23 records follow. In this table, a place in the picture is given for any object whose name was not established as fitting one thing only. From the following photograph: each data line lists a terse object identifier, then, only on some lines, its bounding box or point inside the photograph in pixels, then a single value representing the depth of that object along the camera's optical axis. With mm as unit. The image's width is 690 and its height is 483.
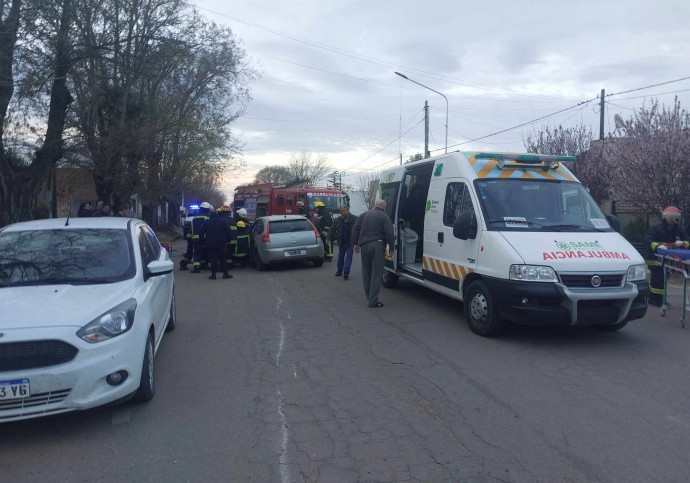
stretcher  7828
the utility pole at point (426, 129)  31641
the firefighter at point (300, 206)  19822
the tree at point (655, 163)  15367
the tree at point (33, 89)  13281
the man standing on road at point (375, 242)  9469
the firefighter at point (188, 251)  15867
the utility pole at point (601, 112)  25869
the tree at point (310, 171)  84938
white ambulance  6695
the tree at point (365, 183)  76344
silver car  14719
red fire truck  25906
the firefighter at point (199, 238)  14502
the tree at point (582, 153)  22141
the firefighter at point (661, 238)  8867
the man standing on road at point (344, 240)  13293
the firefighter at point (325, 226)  16891
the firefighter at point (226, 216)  13348
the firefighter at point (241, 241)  15805
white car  4219
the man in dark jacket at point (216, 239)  13031
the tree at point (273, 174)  88806
